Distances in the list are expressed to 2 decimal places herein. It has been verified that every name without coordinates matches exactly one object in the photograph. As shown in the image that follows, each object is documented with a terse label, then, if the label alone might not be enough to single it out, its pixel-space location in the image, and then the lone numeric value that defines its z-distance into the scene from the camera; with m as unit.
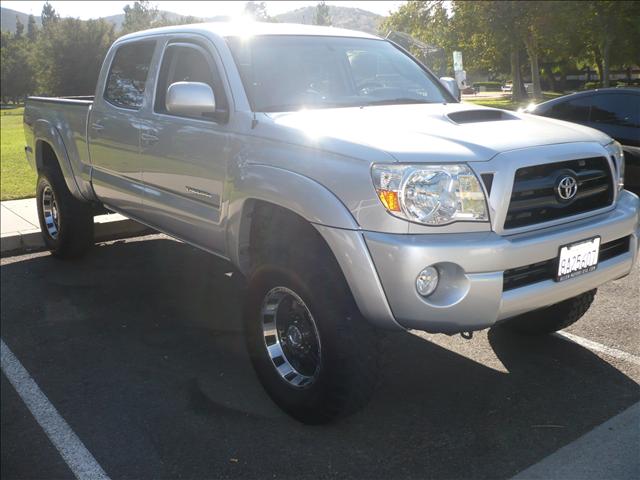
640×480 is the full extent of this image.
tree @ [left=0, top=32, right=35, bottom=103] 83.25
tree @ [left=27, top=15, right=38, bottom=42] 153.48
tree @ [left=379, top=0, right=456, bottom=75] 37.47
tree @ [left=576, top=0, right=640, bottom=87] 28.26
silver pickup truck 2.89
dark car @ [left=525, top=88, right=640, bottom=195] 7.27
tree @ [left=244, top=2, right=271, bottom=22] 93.81
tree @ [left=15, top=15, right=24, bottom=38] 137.50
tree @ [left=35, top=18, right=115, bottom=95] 56.06
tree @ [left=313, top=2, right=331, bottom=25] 146.38
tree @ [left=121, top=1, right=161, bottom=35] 82.62
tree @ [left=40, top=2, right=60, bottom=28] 158.61
